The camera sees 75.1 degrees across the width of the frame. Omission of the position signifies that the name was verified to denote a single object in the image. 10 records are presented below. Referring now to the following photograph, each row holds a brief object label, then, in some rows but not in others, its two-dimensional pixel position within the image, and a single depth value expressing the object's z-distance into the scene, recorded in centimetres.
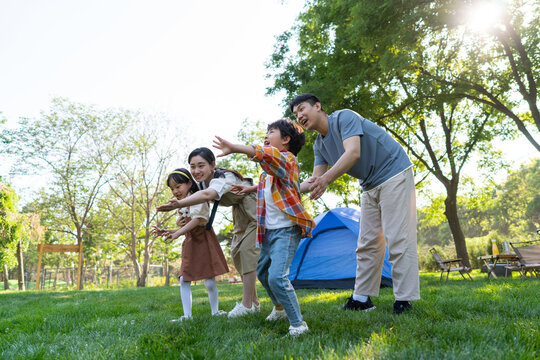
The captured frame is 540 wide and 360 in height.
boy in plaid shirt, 228
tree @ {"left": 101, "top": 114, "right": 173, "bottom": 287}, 1931
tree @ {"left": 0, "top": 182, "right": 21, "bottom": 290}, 1733
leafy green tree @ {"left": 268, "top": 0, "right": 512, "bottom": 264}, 784
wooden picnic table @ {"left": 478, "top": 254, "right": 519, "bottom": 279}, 738
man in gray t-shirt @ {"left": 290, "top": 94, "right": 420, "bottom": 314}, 288
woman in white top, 327
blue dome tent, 719
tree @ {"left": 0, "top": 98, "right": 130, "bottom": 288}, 1873
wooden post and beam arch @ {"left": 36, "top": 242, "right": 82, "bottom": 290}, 1464
